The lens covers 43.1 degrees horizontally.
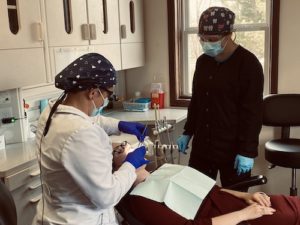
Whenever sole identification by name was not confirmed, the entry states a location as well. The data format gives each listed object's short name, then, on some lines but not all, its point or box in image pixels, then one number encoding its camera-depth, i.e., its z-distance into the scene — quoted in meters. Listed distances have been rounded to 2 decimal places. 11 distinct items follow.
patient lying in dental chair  1.46
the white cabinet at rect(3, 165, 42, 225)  1.92
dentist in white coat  1.19
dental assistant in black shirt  2.00
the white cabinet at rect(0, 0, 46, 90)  1.96
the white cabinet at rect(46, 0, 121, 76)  2.30
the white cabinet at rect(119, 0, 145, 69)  2.98
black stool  2.73
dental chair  1.48
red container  3.27
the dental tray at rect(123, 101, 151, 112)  3.17
